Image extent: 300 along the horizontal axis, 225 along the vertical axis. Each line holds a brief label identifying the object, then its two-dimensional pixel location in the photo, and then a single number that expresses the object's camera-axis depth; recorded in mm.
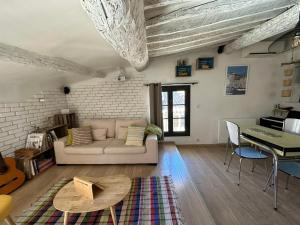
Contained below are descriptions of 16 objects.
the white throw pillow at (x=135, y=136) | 3025
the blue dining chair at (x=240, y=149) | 2375
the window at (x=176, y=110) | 3959
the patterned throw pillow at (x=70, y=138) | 3128
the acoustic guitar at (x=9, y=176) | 2203
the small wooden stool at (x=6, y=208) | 1393
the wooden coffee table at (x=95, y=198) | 1417
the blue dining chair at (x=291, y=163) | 1879
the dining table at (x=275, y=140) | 1817
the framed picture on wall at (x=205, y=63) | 3709
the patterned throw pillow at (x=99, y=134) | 3471
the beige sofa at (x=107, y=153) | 2922
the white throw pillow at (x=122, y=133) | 3461
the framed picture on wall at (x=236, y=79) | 3787
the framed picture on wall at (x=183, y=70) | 3760
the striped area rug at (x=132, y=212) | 1679
